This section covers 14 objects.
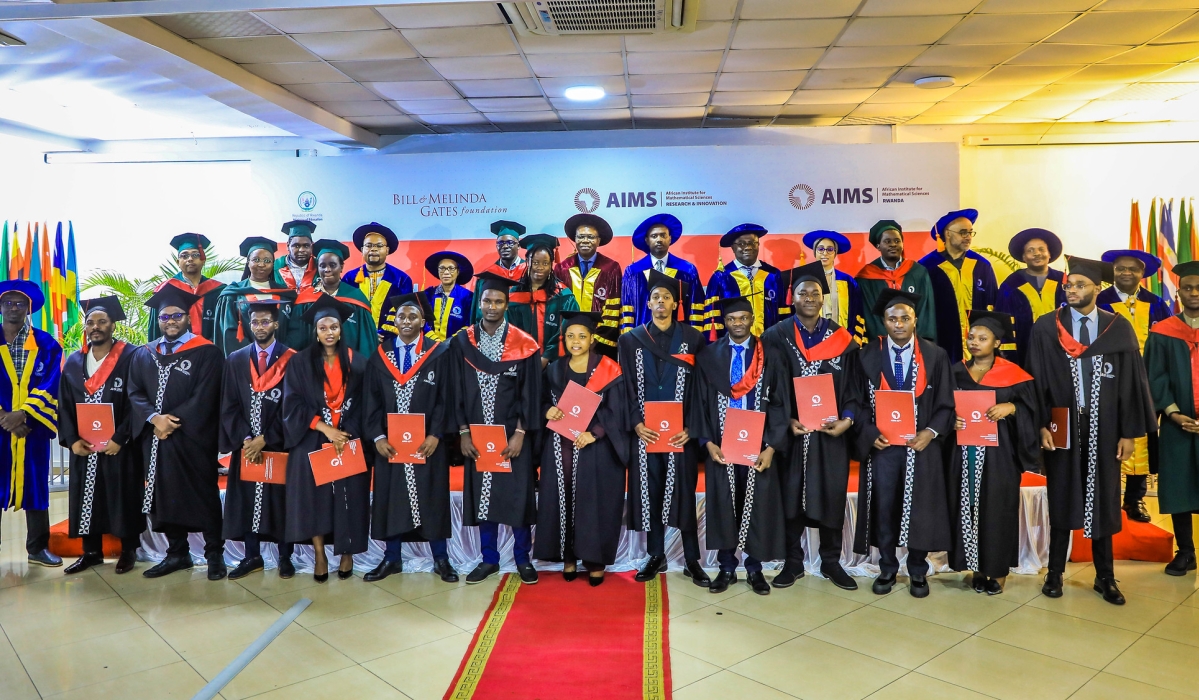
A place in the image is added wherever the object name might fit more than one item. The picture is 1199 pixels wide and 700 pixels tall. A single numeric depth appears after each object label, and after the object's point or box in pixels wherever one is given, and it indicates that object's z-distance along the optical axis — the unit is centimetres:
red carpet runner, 303
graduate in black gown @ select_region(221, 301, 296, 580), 420
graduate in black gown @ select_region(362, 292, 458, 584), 413
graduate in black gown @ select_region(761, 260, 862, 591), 399
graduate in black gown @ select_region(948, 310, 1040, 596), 391
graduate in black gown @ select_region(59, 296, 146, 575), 439
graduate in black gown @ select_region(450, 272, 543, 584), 412
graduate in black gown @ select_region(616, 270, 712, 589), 408
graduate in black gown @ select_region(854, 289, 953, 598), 389
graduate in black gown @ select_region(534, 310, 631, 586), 408
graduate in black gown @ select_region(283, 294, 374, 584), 411
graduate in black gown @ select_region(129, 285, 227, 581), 430
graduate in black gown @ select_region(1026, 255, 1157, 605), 391
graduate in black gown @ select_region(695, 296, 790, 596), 398
